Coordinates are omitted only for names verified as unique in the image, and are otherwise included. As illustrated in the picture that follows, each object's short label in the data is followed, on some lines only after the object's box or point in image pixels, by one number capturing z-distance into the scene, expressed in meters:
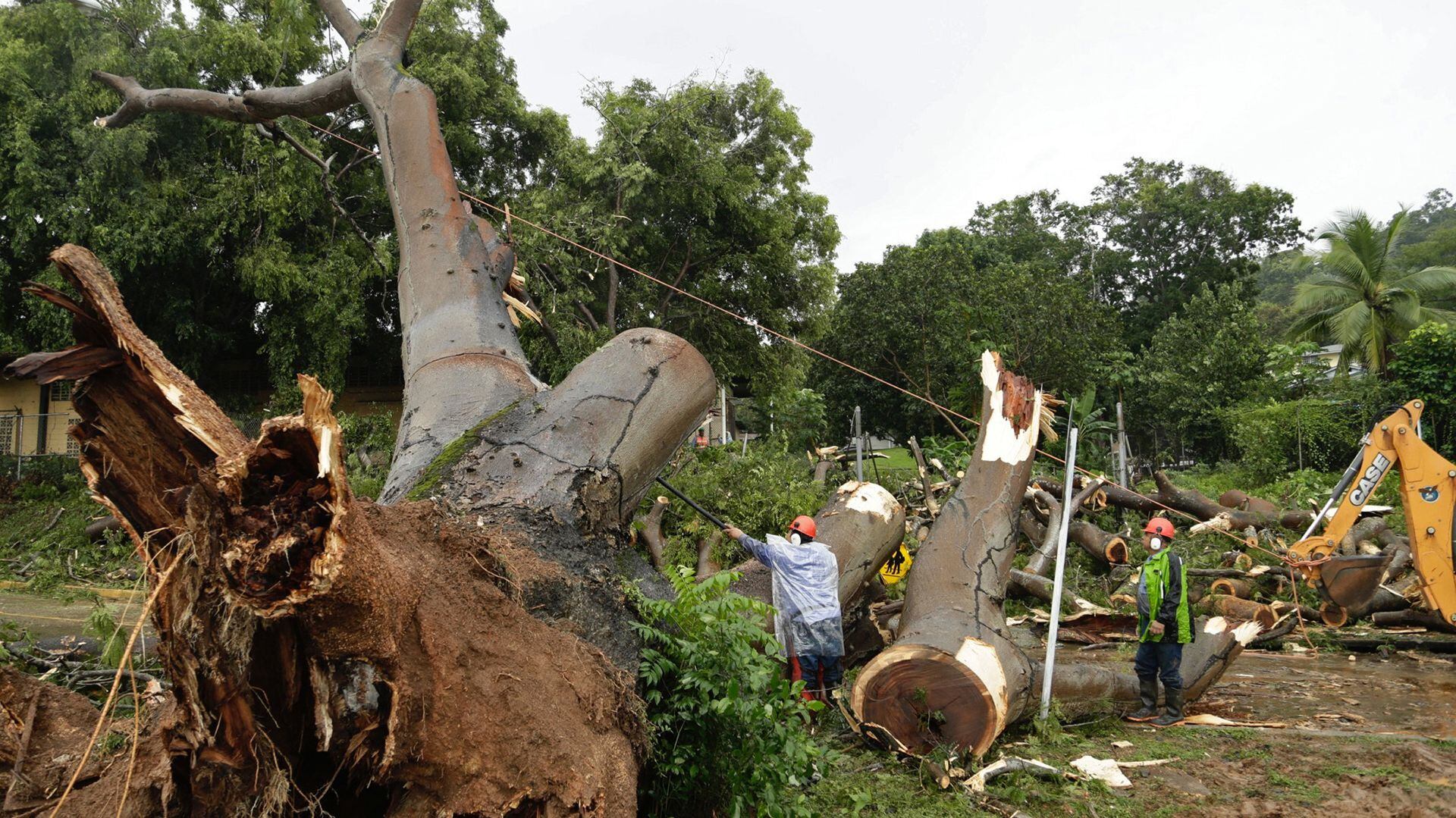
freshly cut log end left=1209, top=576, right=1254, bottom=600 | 8.98
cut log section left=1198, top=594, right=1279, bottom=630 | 8.05
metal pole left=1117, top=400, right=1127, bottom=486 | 12.32
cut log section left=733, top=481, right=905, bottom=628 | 5.82
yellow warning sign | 8.43
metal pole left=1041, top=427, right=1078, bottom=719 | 4.90
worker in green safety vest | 5.44
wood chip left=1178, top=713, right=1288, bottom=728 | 5.36
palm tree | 22.12
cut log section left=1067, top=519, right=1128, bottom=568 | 9.48
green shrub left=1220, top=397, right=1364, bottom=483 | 17.14
